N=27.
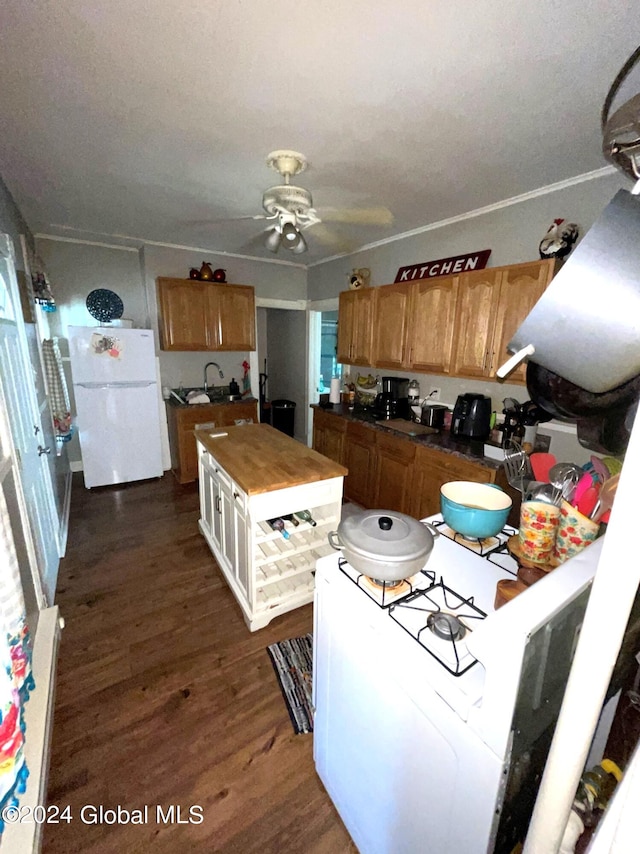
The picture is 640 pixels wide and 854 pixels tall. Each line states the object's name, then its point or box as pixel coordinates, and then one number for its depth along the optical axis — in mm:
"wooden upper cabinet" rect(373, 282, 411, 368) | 2957
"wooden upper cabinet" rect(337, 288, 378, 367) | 3318
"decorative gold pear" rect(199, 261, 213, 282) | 3809
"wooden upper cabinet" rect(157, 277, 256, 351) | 3668
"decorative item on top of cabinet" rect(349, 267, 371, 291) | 3547
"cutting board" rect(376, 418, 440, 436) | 2841
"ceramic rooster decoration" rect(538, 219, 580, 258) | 2002
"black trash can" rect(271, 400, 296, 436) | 5402
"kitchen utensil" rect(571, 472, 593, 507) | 855
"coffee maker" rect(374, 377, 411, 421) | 3254
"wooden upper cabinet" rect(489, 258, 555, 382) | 2074
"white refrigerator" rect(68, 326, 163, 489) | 3400
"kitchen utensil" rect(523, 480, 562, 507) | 925
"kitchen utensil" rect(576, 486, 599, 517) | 843
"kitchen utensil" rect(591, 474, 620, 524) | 770
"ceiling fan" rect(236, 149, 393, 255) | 1907
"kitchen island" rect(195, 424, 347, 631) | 1802
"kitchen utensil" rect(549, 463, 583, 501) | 913
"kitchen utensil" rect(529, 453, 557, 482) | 1075
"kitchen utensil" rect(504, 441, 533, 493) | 1155
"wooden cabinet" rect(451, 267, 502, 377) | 2328
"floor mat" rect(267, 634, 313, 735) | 1548
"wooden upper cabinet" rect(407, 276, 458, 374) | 2596
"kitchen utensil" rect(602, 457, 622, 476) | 849
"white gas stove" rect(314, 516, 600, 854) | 620
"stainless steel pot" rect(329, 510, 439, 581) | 855
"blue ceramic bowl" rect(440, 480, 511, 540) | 1062
